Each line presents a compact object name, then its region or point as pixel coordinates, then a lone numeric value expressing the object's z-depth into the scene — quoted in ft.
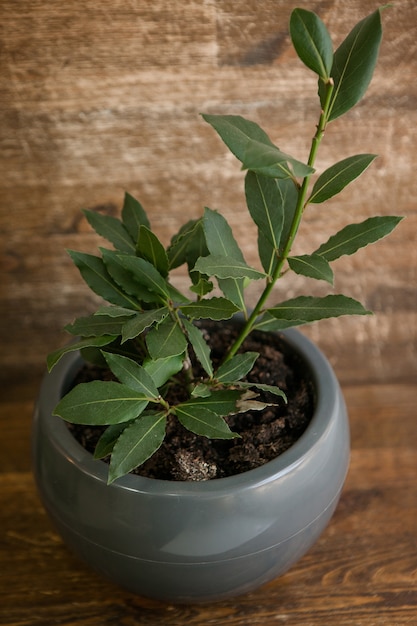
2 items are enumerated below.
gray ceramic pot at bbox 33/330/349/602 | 2.32
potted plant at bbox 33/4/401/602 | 2.27
